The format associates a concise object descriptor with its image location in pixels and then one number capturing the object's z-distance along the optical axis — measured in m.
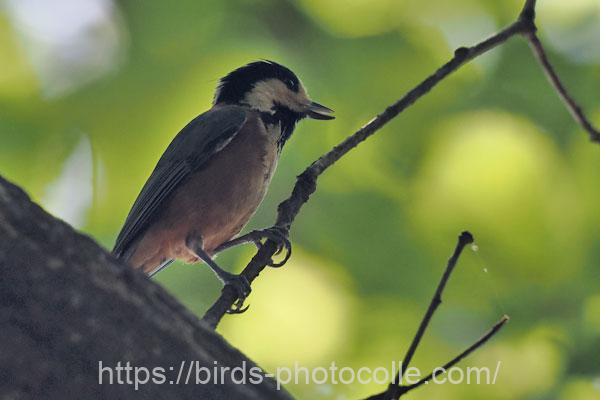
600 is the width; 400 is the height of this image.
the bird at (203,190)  8.52
